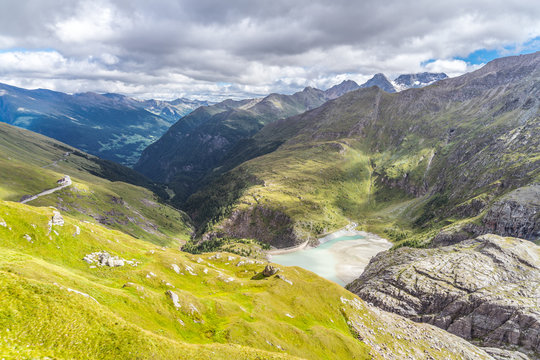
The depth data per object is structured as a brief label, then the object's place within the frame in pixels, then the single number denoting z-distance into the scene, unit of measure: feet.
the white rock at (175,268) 279.01
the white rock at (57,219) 230.27
